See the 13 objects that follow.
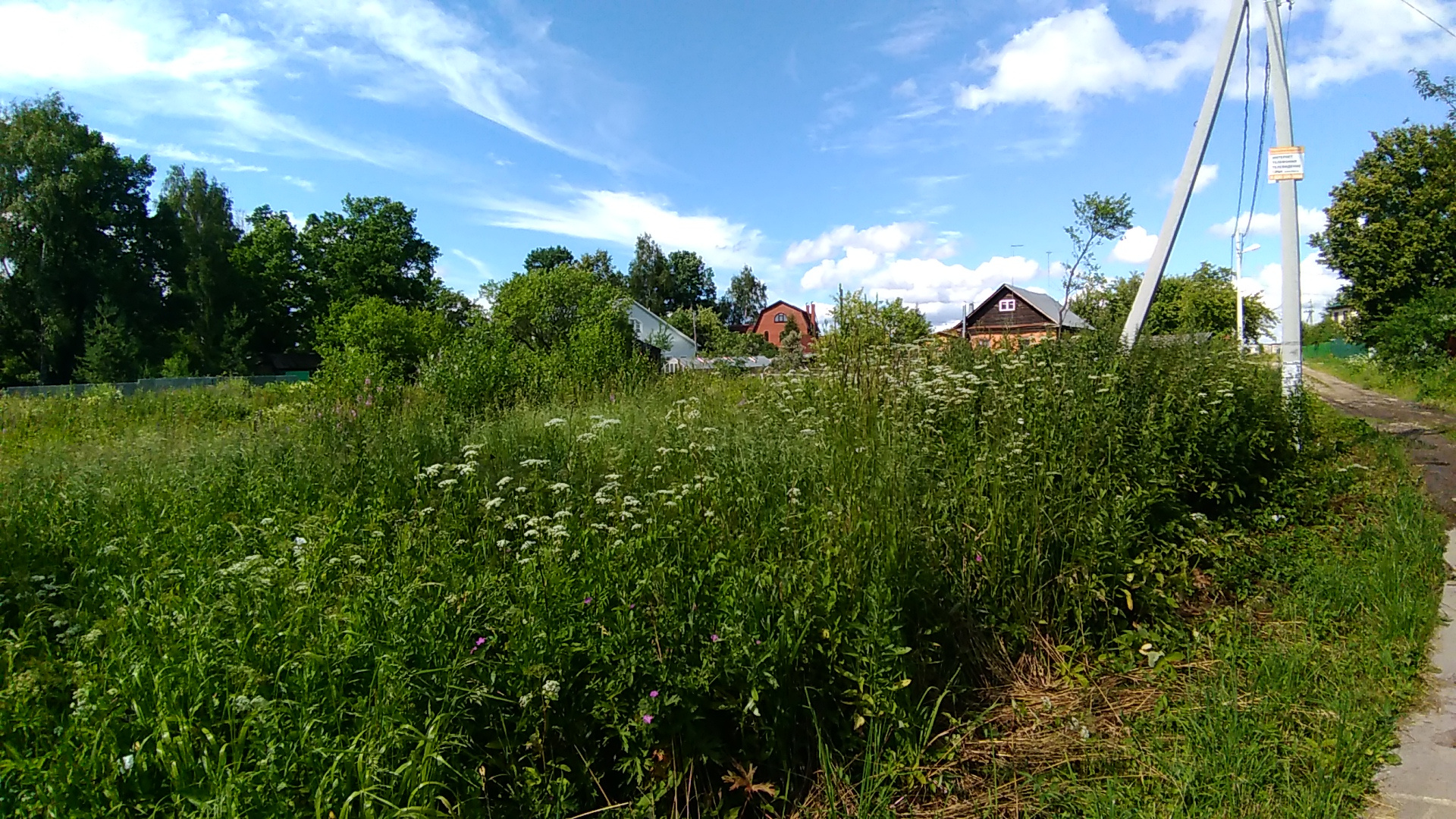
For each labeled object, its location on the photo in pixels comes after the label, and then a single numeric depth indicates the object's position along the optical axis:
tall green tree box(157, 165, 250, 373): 42.31
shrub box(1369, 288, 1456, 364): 18.05
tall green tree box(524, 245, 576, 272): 75.50
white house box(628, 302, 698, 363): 53.55
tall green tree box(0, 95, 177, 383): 35.31
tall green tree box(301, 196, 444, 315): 50.44
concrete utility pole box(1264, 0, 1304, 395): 7.34
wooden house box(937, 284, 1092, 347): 47.59
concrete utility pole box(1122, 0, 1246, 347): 8.06
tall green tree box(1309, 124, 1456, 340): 26.27
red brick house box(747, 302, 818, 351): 81.44
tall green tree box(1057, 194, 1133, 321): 24.75
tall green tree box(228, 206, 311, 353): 48.99
